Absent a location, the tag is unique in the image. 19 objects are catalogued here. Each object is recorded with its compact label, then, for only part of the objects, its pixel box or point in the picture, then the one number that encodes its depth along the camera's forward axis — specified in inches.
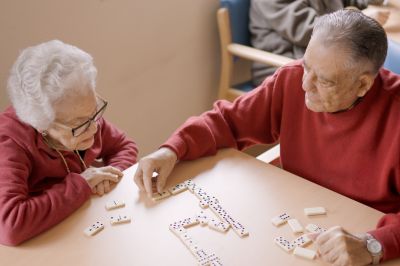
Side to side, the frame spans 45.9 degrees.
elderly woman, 58.0
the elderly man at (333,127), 56.7
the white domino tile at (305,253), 54.3
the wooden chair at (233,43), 122.6
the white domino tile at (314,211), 60.4
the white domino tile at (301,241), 55.9
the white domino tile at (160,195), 63.7
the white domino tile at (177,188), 64.8
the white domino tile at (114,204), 62.0
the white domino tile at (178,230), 57.5
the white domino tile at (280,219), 58.9
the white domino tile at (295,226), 58.0
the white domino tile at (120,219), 59.4
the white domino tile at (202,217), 59.4
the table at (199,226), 54.4
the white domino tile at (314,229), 57.8
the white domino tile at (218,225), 57.9
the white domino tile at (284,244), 55.3
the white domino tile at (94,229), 57.7
